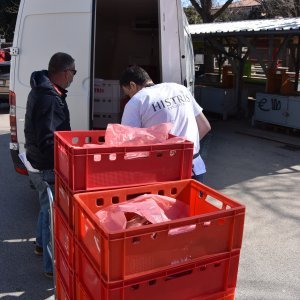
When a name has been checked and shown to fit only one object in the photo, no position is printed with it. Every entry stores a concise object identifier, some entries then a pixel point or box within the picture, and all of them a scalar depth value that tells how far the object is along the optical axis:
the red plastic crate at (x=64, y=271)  2.11
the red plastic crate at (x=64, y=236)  2.08
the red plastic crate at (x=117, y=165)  2.08
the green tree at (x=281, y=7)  22.10
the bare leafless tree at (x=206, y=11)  21.62
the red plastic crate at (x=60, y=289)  2.33
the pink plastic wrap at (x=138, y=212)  1.91
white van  4.09
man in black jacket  2.98
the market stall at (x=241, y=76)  9.59
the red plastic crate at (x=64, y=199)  2.10
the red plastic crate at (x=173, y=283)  1.67
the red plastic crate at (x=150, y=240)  1.60
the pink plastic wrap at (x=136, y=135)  2.29
